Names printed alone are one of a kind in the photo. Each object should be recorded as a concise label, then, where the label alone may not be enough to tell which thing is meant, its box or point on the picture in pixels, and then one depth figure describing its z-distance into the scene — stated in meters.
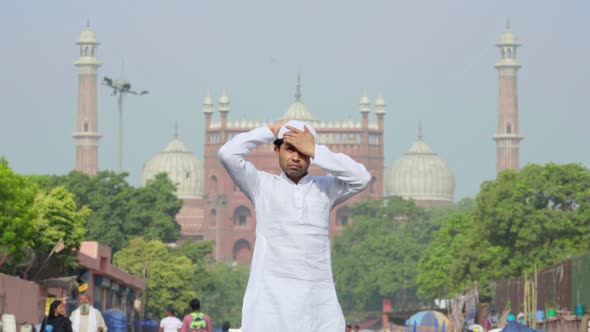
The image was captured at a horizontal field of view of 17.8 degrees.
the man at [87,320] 16.61
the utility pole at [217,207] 137.24
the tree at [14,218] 34.69
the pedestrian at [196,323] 18.28
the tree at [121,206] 75.12
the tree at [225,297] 113.38
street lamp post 87.21
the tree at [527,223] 55.66
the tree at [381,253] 118.31
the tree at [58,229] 39.31
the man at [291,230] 8.55
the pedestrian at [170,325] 21.23
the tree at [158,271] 66.00
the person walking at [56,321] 16.17
